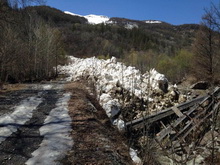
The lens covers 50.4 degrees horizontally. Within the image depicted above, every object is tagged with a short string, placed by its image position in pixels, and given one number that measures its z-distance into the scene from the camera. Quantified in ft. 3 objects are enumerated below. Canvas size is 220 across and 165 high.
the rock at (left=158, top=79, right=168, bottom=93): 39.56
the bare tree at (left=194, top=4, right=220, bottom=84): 76.57
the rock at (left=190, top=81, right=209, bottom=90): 63.05
